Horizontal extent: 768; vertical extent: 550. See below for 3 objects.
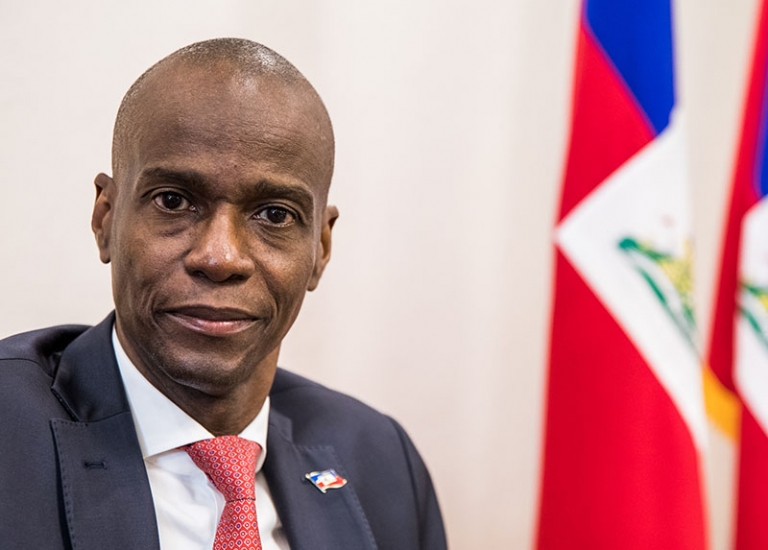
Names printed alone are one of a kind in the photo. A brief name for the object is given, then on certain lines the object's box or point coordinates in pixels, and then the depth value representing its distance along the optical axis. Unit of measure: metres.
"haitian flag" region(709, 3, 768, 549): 2.06
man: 1.48
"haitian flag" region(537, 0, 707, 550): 1.97
